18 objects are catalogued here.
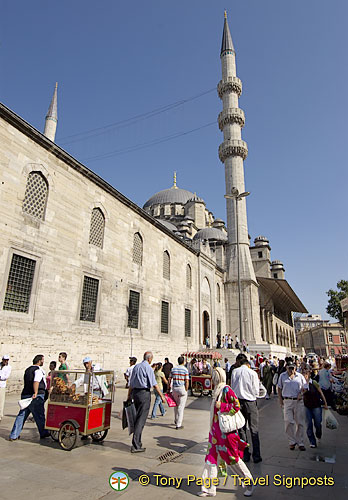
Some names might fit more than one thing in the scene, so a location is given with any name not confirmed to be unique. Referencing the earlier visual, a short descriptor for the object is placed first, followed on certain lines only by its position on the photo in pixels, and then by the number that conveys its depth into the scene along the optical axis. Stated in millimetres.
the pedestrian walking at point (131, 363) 8178
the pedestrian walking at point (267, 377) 12586
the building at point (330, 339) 65188
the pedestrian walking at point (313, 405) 5625
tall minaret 29862
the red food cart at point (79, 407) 5061
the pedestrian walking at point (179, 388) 6824
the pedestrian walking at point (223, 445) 3490
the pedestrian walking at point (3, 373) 6559
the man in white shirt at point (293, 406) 5258
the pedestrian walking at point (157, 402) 8125
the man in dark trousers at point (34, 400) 5484
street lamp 15648
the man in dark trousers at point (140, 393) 4996
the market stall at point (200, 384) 12211
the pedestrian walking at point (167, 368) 10750
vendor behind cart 5389
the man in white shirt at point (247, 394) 4629
